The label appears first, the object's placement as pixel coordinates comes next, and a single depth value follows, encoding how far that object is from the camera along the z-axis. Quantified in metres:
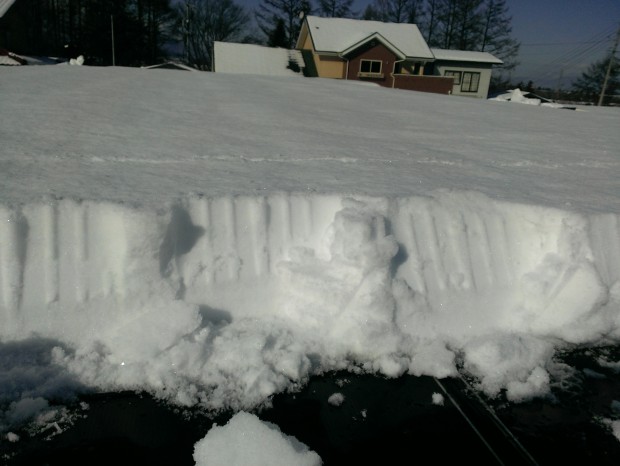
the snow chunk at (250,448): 1.29
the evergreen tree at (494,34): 35.34
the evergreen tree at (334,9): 35.06
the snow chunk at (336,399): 1.55
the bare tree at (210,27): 42.50
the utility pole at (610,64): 26.79
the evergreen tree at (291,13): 34.38
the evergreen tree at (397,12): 36.69
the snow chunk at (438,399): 1.58
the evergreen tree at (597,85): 31.52
